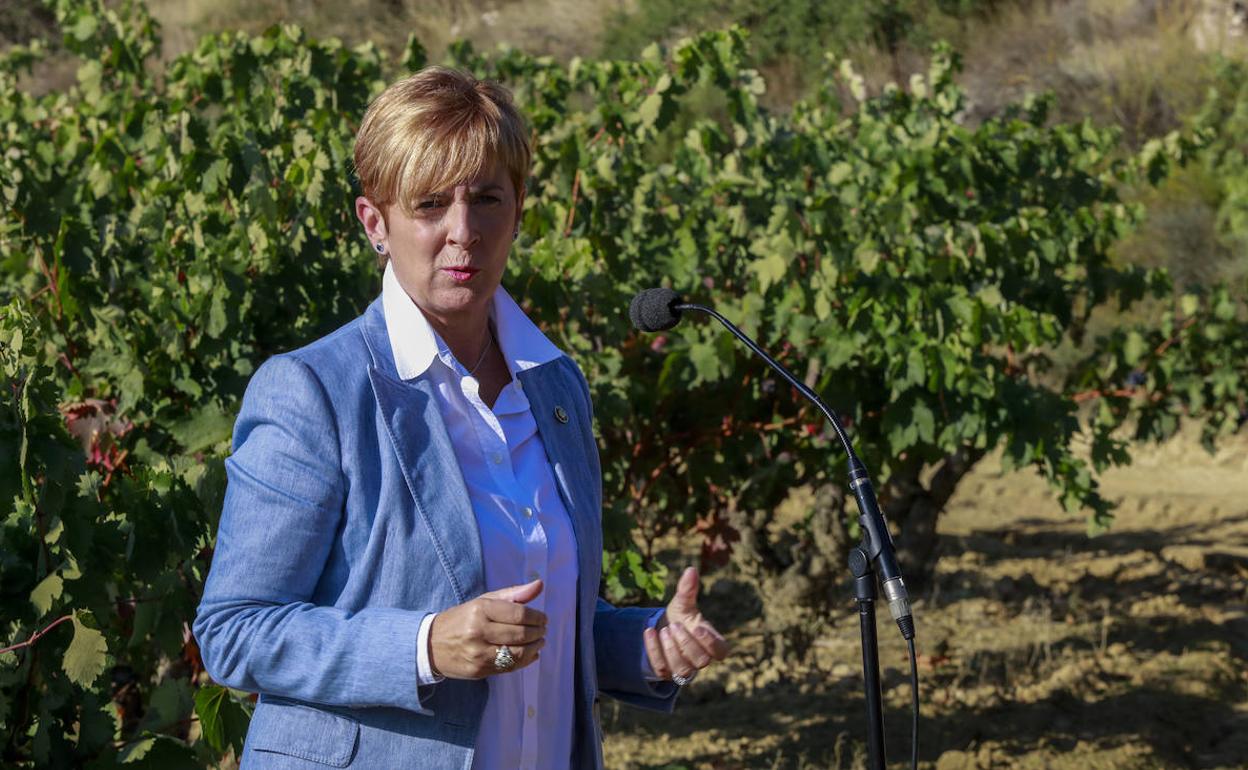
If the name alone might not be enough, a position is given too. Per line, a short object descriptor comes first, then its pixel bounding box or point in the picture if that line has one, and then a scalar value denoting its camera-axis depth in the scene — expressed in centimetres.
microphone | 369
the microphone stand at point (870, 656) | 366
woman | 353
